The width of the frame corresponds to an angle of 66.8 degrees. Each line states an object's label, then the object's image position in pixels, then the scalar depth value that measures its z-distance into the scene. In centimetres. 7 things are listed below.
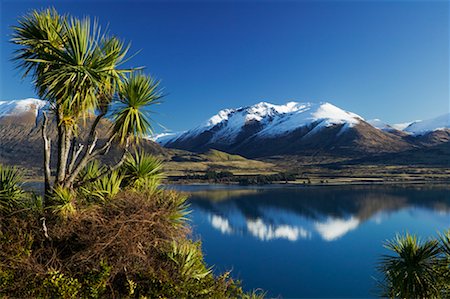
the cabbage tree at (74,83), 532
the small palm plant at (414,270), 615
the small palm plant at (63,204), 483
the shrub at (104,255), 429
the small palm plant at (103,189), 529
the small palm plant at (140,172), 649
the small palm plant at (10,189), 538
